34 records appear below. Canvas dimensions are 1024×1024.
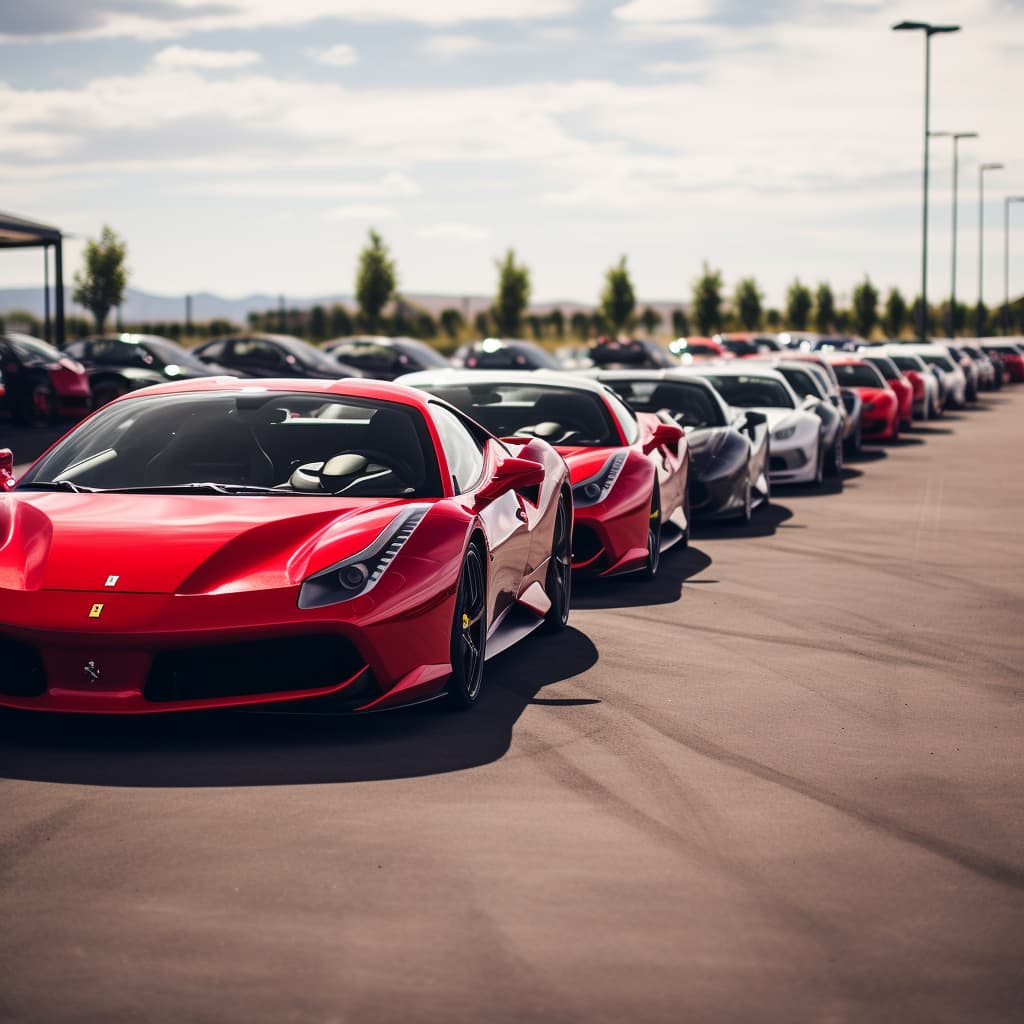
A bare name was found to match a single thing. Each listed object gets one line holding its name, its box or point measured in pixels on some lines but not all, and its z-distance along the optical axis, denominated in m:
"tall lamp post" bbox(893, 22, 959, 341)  50.00
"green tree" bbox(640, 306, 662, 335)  91.94
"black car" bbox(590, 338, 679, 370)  44.16
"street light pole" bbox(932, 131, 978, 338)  62.66
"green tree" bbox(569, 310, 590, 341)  91.54
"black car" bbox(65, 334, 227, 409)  29.97
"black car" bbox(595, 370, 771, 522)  14.30
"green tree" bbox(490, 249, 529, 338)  78.62
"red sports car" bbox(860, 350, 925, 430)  32.47
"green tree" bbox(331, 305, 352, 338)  73.62
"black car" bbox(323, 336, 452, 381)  39.31
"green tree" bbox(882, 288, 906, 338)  127.06
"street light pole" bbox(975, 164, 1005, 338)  81.38
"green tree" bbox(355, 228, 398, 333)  68.88
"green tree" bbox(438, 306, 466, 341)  80.56
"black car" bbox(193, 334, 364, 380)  35.06
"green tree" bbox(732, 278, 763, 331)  105.62
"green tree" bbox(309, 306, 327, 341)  72.25
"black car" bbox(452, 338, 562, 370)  40.41
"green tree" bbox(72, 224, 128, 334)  61.81
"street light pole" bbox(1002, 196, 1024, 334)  87.69
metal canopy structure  34.59
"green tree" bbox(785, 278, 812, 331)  115.81
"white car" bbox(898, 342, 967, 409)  43.19
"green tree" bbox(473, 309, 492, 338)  81.13
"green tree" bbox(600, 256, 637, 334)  86.81
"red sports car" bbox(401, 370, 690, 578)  10.47
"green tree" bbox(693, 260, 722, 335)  94.50
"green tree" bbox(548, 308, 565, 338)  89.75
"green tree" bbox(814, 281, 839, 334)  118.56
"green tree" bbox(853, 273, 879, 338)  121.81
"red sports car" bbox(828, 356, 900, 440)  28.36
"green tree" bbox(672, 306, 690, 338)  96.19
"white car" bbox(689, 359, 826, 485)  19.05
